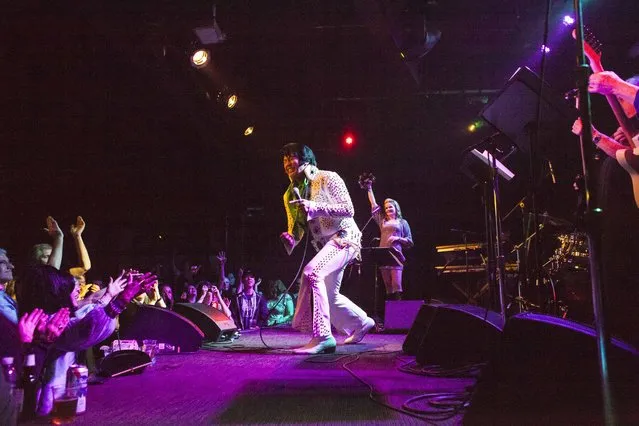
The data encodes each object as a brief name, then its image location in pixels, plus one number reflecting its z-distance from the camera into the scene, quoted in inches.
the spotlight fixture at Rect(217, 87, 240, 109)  328.2
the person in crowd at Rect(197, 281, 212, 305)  353.7
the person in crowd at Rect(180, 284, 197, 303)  360.4
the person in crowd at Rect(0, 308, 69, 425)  85.7
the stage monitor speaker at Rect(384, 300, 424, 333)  265.6
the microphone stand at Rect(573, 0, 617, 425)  63.7
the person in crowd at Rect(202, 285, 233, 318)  348.9
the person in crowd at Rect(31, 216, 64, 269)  137.3
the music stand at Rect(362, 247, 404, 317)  299.3
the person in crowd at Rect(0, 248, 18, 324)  91.1
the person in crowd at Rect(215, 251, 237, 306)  384.7
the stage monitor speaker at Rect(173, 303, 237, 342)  226.5
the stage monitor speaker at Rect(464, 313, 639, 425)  69.1
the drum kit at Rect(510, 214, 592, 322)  214.1
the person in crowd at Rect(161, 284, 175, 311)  349.7
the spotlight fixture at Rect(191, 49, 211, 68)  281.3
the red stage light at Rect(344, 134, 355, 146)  473.1
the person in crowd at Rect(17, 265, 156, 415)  99.1
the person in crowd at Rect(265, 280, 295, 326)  412.2
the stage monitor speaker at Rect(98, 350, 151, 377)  134.2
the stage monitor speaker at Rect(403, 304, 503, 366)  124.3
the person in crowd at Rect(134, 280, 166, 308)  289.6
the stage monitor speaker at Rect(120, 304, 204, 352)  196.1
